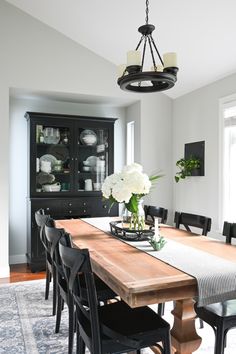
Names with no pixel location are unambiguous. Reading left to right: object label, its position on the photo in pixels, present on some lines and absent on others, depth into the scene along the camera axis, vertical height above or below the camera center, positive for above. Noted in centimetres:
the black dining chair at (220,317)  172 -80
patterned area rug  229 -126
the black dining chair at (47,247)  262 -63
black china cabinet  429 +7
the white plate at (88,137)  467 +50
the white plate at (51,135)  445 +50
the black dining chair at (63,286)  200 -80
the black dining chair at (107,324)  148 -77
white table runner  146 -47
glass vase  241 -36
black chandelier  218 +71
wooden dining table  140 -49
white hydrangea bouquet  225 -12
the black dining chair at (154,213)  318 -43
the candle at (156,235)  202 -40
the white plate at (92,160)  476 +17
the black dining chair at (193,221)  260 -42
